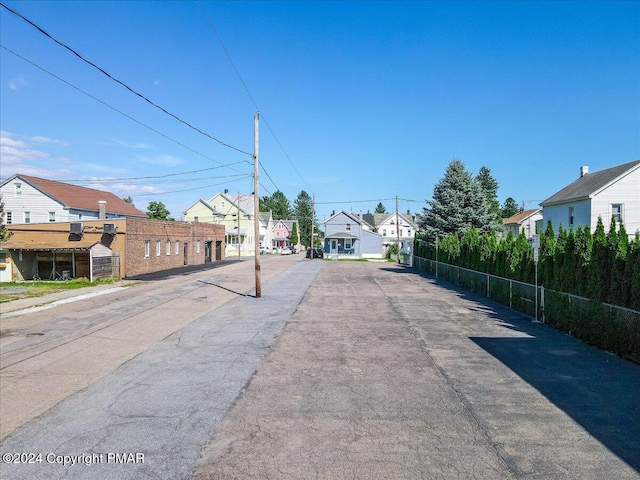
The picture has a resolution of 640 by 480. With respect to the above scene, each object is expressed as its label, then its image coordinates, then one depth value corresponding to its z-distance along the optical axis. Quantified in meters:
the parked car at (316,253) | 59.20
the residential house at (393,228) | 85.12
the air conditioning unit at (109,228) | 27.59
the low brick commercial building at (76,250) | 26.64
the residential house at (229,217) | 67.88
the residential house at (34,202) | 40.72
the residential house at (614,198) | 29.70
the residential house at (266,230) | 79.88
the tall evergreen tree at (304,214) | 121.31
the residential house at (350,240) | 64.50
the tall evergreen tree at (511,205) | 120.61
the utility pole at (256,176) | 18.81
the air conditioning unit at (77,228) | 27.20
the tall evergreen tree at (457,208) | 32.44
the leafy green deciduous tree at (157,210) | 81.31
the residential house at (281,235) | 96.50
